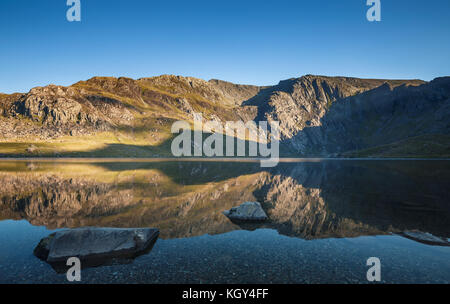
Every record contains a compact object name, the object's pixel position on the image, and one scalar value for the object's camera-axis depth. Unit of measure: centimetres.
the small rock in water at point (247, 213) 2605
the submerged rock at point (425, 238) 1873
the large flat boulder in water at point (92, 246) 1544
